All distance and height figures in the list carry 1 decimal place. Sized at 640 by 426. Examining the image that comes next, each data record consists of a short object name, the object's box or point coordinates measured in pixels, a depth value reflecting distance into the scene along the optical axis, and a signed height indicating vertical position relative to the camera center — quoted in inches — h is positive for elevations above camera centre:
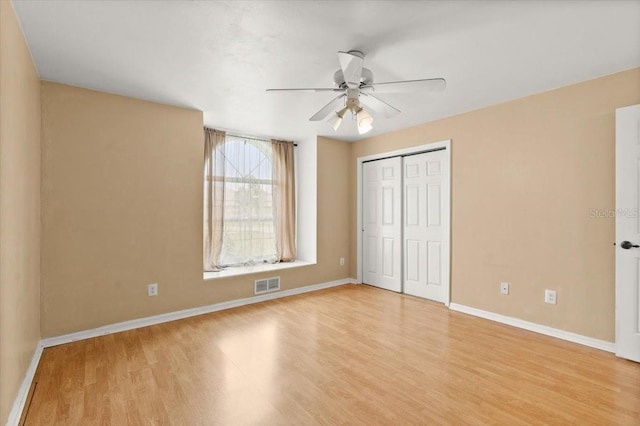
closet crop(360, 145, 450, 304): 161.3 -5.8
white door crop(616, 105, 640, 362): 97.3 -6.6
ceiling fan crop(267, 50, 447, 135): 86.2 +38.3
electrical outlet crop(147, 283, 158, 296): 131.5 -33.5
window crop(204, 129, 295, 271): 170.1 +6.5
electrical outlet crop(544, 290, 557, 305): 118.5 -33.0
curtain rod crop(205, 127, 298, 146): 180.9 +46.3
